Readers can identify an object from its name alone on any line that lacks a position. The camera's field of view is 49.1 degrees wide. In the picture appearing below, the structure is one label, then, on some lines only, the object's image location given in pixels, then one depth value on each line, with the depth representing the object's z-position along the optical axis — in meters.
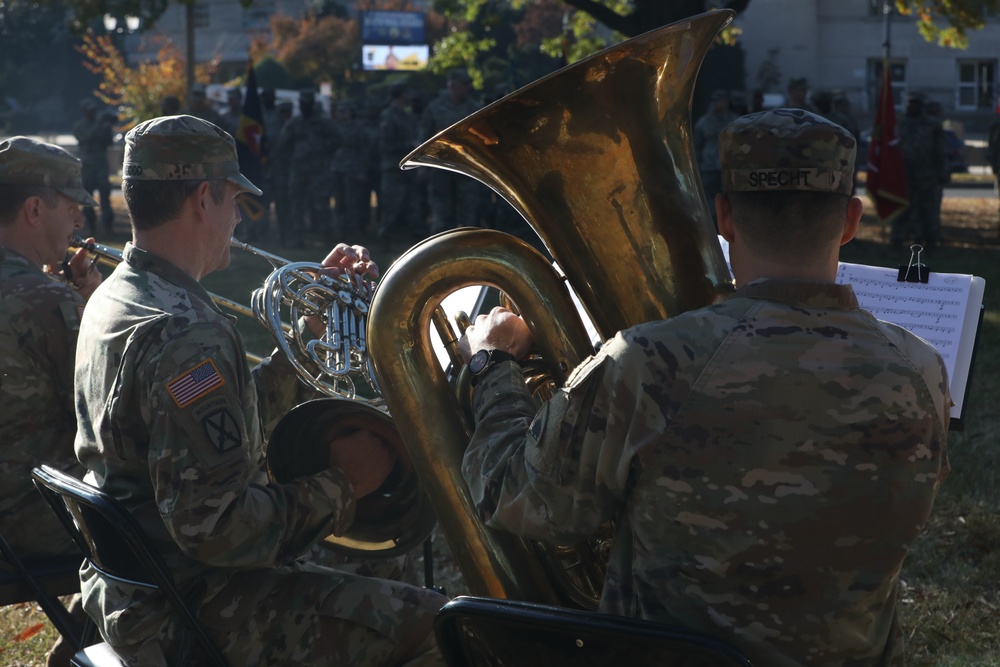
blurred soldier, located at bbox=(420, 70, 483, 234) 12.82
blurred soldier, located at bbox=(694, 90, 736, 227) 12.55
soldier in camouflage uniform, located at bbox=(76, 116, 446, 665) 2.14
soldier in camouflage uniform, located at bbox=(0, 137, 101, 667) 3.02
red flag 11.45
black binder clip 2.62
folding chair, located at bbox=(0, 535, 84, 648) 2.73
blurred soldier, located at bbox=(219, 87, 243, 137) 14.59
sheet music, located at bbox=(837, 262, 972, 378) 2.55
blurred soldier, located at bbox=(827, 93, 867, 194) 12.34
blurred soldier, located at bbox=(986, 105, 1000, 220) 15.43
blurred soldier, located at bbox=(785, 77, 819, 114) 12.14
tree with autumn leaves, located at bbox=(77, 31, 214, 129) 22.20
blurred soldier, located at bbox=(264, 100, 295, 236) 14.90
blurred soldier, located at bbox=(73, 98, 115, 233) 15.35
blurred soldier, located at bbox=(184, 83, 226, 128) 13.82
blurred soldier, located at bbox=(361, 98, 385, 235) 14.61
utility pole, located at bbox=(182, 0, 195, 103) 17.06
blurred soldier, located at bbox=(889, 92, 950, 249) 12.69
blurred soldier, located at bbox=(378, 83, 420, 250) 13.72
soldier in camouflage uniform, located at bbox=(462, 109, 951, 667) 1.68
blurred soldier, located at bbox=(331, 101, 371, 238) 14.38
